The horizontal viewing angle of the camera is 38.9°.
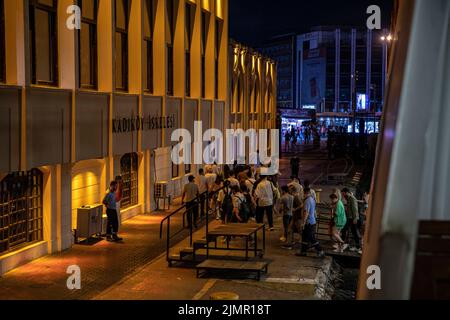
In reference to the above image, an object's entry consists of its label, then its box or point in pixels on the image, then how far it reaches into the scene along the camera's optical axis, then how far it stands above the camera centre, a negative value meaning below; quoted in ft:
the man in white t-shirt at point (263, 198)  54.08 -6.16
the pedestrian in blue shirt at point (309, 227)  46.80 -7.50
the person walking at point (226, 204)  54.44 -6.76
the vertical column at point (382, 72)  327.67 +27.85
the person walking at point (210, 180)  61.26 -5.26
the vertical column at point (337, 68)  330.95 +30.35
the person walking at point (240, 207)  52.49 -6.73
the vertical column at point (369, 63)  327.06 +32.70
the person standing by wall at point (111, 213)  50.60 -7.06
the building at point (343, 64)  329.72 +32.69
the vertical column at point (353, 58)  330.03 +35.11
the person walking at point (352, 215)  51.37 -7.21
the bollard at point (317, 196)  73.77 -8.17
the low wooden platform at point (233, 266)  39.45 -8.78
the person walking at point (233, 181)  57.27 -5.10
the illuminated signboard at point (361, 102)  307.58 +11.77
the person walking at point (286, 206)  51.70 -6.52
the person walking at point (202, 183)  60.95 -5.51
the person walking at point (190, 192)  57.62 -6.02
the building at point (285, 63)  361.30 +35.69
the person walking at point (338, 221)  49.08 -7.35
